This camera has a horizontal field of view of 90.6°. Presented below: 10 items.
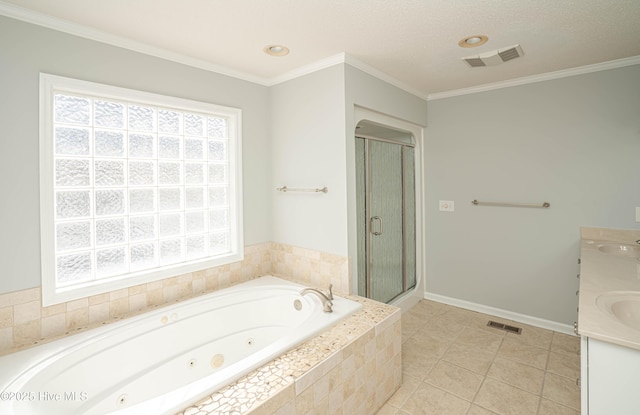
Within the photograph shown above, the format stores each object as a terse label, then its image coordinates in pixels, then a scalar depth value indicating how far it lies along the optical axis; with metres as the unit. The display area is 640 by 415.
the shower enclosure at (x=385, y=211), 2.81
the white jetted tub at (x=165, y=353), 1.42
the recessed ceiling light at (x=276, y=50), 2.19
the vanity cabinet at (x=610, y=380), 1.05
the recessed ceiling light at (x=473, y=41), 2.06
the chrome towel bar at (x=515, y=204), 2.84
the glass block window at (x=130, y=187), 1.89
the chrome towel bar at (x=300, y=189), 2.51
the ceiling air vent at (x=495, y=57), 2.25
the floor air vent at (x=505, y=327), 2.89
